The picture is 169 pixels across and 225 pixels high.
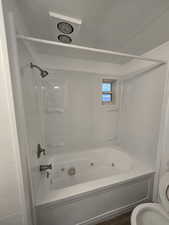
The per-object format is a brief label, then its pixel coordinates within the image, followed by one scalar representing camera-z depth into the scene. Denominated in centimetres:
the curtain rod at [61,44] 73
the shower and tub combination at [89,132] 102
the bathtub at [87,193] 98
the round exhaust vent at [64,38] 117
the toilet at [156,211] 88
